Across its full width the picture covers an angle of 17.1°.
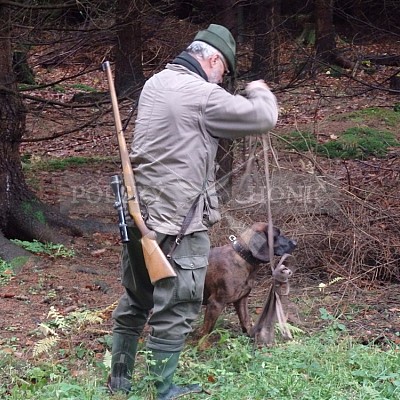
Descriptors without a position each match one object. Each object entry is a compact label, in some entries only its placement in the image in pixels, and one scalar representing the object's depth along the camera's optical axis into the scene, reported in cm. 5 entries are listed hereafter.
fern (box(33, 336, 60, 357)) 952
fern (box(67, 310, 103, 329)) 1078
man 772
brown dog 1016
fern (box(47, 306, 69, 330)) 1069
